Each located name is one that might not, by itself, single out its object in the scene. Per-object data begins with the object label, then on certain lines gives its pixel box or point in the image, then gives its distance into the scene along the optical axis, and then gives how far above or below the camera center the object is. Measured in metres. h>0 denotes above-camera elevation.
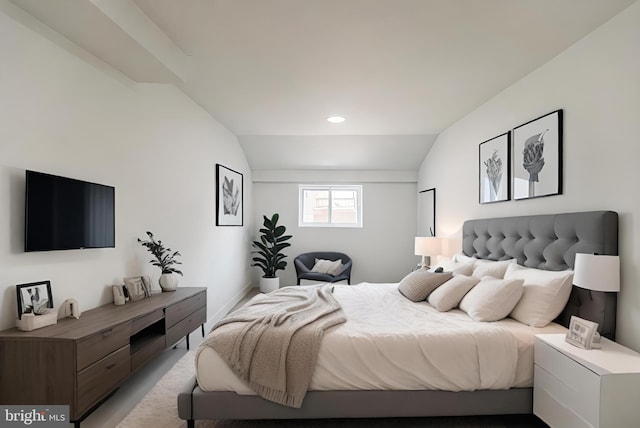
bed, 2.12 -1.08
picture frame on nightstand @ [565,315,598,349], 2.00 -0.65
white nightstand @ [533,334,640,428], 1.74 -0.85
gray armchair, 5.90 -0.87
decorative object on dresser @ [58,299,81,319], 2.24 -0.59
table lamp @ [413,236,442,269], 4.82 -0.41
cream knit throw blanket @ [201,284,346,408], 2.08 -0.79
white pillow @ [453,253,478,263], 3.71 -0.45
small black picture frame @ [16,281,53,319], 1.96 -0.47
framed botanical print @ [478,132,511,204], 3.43 +0.46
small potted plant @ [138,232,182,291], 3.15 -0.44
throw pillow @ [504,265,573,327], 2.43 -0.55
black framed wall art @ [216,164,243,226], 4.85 +0.24
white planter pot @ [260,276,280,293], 6.17 -1.18
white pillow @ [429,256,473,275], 3.41 -0.51
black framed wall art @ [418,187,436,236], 5.57 +0.05
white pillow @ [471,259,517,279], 3.05 -0.45
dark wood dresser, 1.87 -0.79
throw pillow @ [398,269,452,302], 3.18 -0.60
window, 6.86 +0.17
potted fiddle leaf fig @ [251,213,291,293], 6.22 -0.67
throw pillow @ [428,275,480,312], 2.86 -0.61
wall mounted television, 2.02 -0.01
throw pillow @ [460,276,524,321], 2.53 -0.59
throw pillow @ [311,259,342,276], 6.12 -0.88
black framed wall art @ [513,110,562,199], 2.73 +0.47
